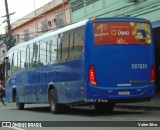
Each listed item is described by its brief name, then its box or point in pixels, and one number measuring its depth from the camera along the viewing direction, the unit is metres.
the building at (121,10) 23.78
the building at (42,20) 36.53
